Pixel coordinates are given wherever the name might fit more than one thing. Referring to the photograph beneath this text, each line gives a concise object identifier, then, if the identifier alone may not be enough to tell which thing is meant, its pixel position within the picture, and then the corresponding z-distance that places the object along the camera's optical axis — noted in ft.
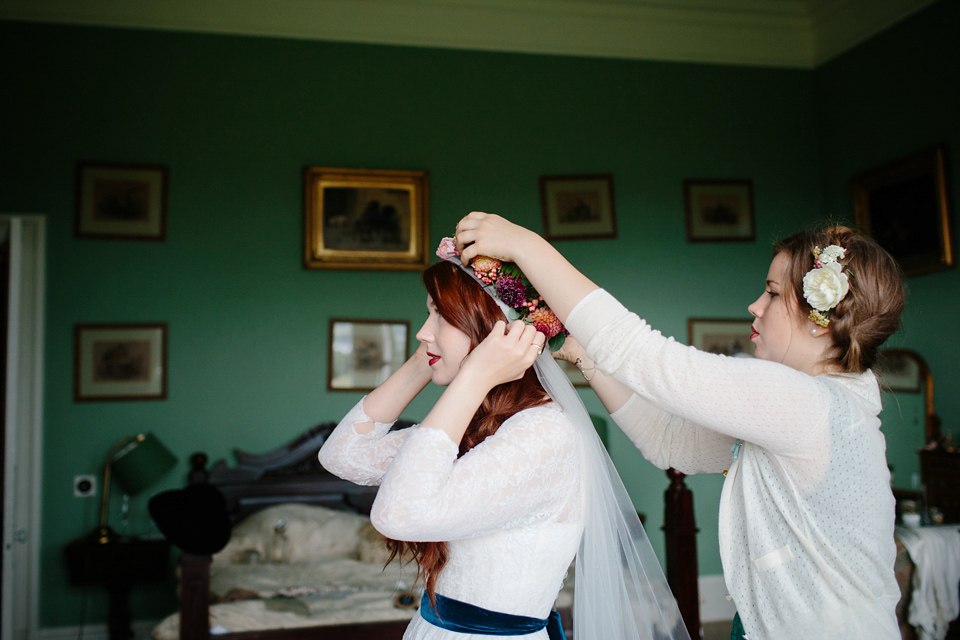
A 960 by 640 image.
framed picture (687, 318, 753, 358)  16.81
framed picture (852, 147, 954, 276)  14.06
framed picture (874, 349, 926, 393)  14.42
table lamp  13.69
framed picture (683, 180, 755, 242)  17.11
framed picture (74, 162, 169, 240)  14.73
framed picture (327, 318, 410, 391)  15.42
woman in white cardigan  4.04
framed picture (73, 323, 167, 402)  14.51
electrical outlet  14.25
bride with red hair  4.09
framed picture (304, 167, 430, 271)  15.44
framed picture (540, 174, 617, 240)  16.51
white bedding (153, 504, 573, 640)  10.73
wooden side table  13.37
